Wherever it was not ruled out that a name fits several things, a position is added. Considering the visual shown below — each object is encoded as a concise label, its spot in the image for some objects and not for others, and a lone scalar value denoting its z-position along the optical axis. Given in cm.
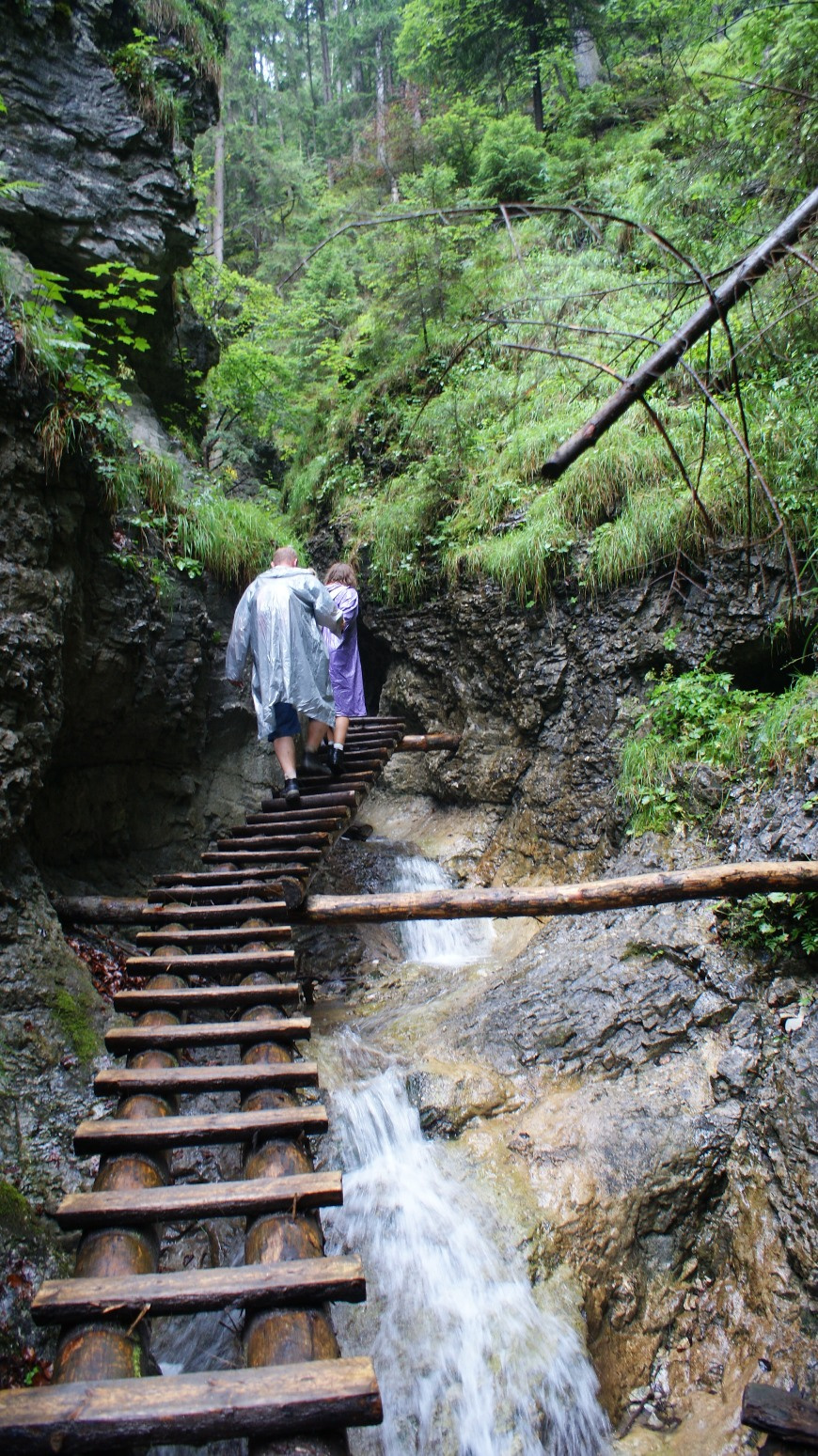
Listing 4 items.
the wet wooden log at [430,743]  773
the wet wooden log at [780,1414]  268
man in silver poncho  573
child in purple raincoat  766
